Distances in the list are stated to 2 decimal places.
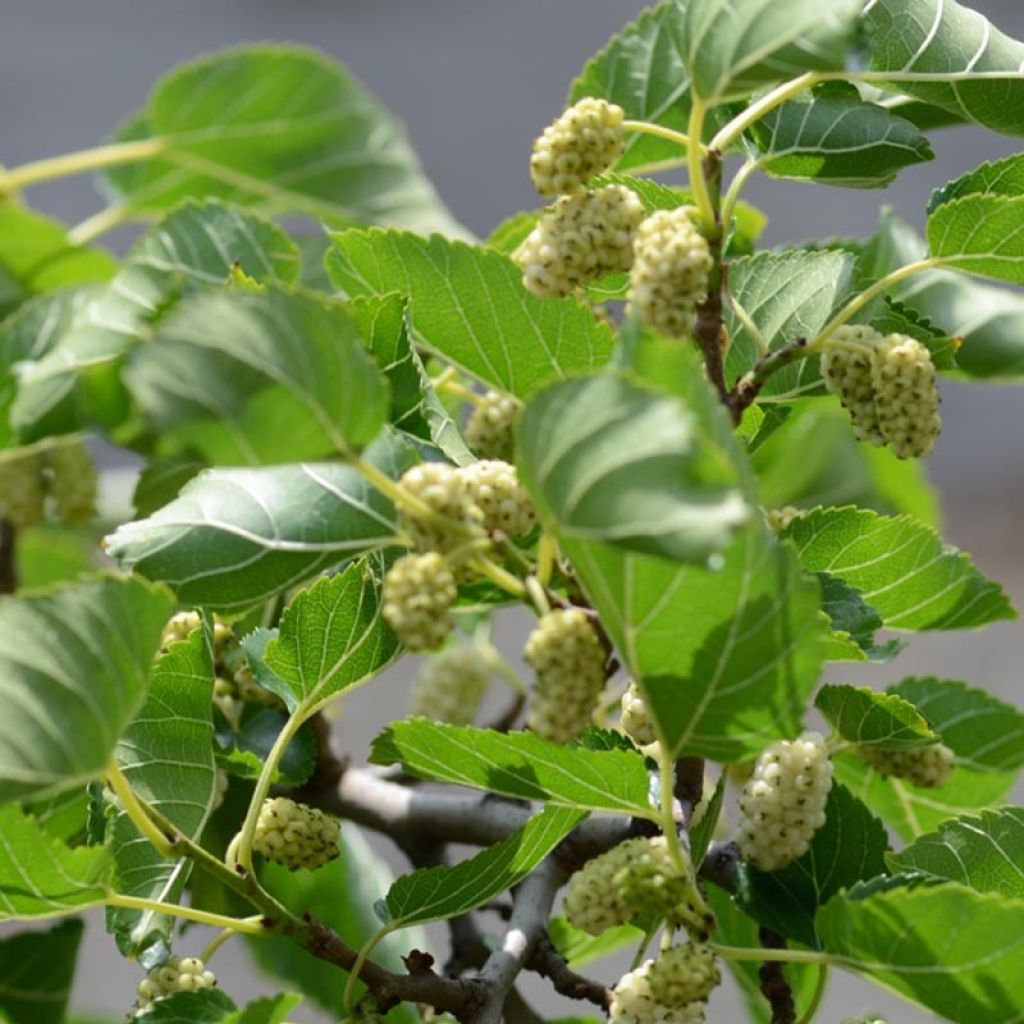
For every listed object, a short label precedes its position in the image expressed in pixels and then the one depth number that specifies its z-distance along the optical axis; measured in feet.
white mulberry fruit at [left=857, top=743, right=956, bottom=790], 4.67
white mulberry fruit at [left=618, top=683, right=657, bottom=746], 4.57
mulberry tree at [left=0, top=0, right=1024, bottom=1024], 4.35
